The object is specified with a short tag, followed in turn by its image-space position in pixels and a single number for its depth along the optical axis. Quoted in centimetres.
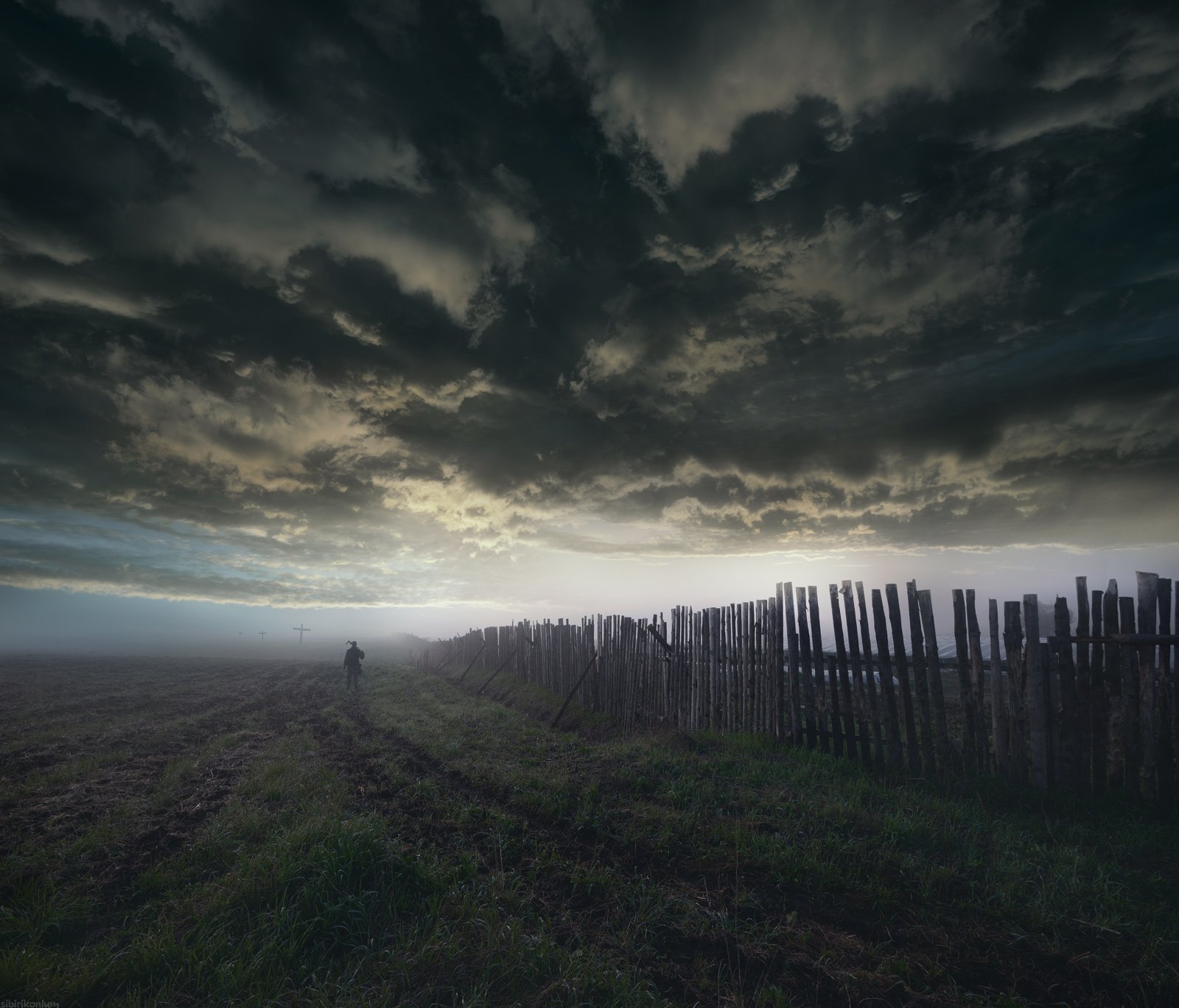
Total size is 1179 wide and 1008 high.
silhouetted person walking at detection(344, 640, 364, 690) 2230
